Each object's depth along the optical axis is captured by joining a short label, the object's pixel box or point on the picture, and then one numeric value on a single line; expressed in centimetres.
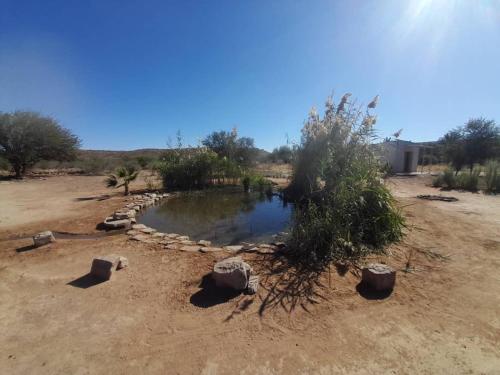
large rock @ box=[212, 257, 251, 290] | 260
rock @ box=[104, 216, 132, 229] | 482
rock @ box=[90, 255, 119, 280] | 290
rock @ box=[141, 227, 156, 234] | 457
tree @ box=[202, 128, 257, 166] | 1754
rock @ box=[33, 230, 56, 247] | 391
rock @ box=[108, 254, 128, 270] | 312
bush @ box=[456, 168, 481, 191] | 1039
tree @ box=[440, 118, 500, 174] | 1568
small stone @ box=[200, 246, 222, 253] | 365
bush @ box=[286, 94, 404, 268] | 340
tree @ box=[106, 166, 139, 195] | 848
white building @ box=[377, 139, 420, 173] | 1898
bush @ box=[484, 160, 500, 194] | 975
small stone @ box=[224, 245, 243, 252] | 370
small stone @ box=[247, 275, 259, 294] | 258
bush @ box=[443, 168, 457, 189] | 1121
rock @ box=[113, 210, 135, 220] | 532
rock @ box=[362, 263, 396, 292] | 262
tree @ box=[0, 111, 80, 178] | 1452
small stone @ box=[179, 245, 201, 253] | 372
